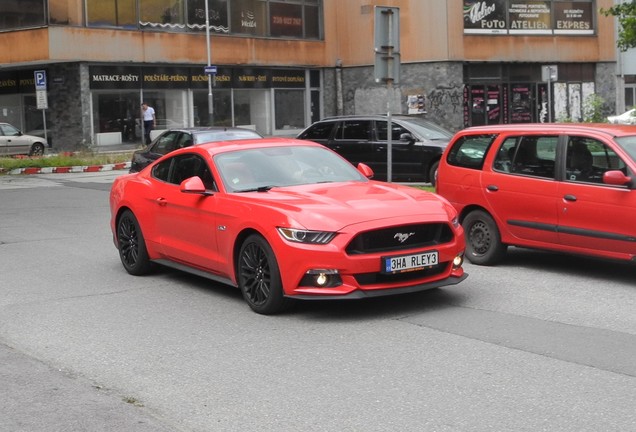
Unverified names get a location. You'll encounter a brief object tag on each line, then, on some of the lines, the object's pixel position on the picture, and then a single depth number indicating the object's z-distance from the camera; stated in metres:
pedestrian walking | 36.91
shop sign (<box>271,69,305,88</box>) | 43.81
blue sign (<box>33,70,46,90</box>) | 31.25
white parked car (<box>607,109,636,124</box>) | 32.56
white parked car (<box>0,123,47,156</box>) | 34.94
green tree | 19.97
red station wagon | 9.09
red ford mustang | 7.66
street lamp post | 38.69
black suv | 19.75
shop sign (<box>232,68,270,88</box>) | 41.97
